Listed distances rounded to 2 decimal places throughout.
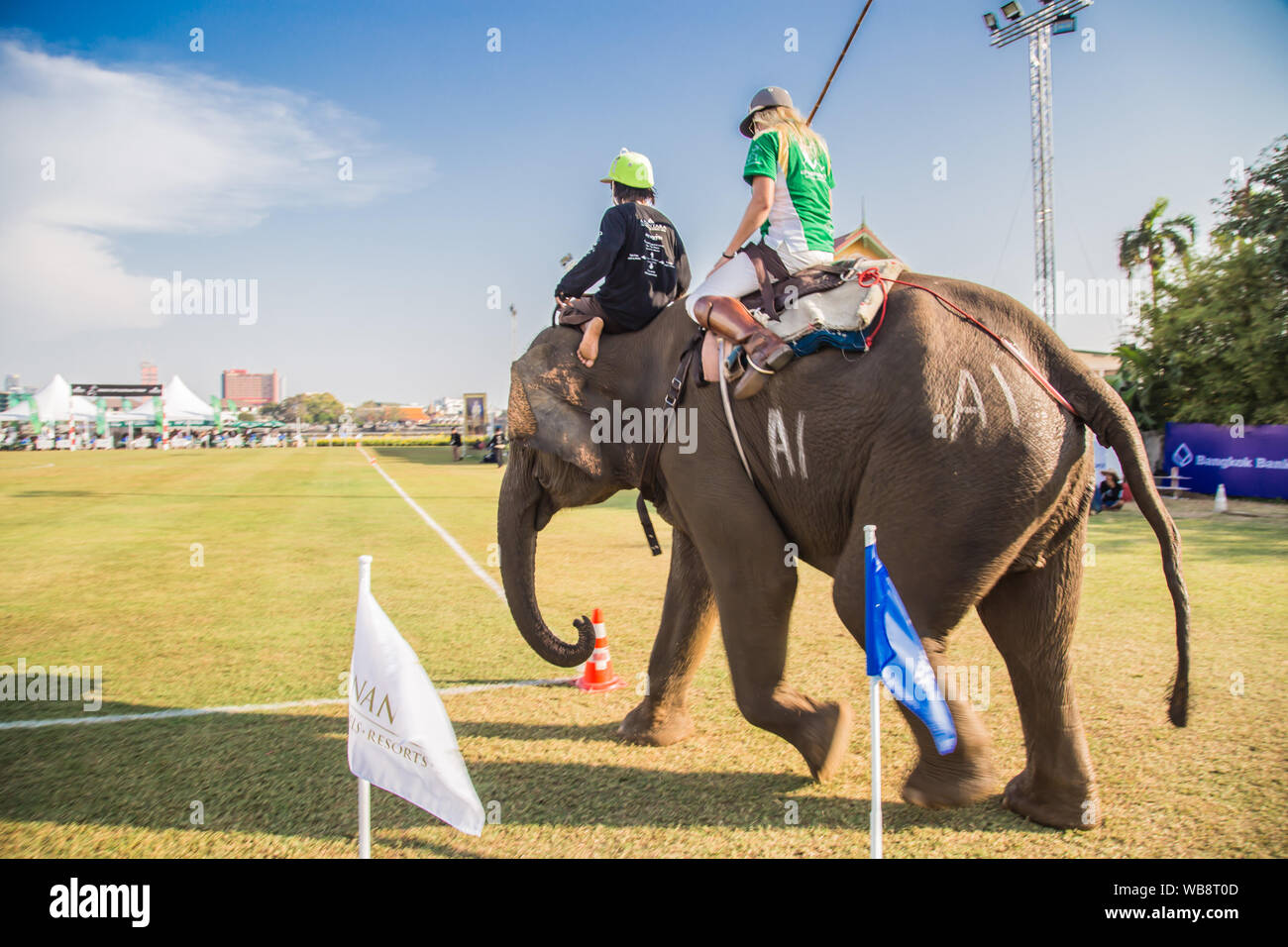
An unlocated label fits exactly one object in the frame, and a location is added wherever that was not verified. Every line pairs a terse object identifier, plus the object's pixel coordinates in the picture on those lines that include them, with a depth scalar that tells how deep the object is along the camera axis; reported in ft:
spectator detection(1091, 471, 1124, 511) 60.23
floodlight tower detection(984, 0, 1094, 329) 84.02
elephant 10.72
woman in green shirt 12.86
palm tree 130.52
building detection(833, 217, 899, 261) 100.12
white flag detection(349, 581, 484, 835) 9.23
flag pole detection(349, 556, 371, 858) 9.58
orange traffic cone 19.51
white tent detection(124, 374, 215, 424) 244.83
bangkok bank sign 63.72
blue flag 9.58
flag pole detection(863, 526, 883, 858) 9.55
